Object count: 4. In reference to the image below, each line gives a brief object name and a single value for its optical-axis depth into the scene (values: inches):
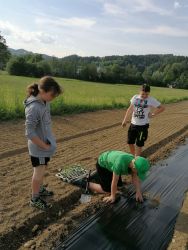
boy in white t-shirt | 173.1
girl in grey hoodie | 104.6
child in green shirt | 120.9
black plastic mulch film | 107.6
